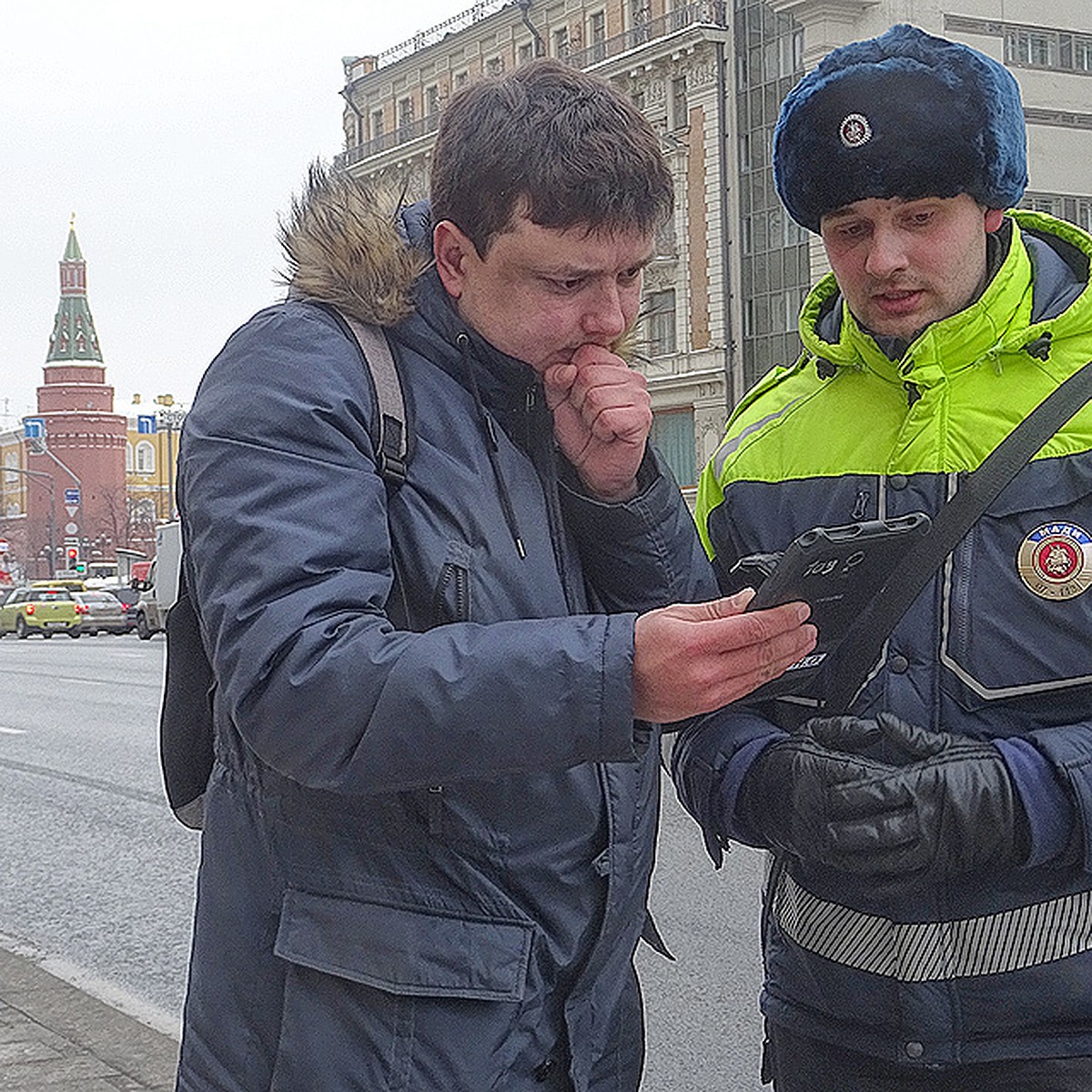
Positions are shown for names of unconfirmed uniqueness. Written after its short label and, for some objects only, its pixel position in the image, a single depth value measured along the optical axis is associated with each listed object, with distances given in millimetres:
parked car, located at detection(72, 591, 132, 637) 45438
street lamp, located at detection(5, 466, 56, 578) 79625
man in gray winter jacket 1780
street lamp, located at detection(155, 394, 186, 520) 66675
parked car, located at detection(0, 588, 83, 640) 45625
